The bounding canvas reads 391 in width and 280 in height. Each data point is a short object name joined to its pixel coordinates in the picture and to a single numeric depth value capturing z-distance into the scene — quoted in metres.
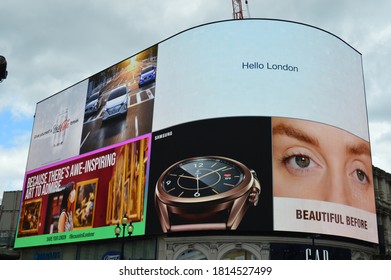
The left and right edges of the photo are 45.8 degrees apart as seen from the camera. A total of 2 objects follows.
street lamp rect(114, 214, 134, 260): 26.44
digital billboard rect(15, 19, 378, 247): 33.78
